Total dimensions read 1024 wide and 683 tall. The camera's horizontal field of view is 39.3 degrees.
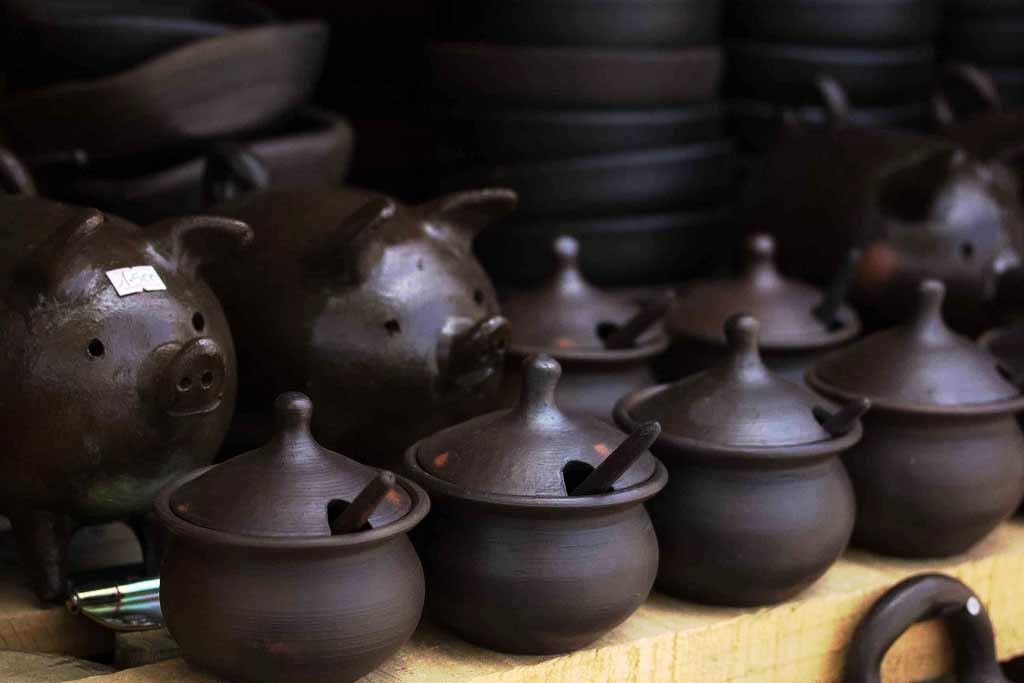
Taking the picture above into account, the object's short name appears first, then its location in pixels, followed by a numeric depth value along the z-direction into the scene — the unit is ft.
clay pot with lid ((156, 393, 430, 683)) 4.77
